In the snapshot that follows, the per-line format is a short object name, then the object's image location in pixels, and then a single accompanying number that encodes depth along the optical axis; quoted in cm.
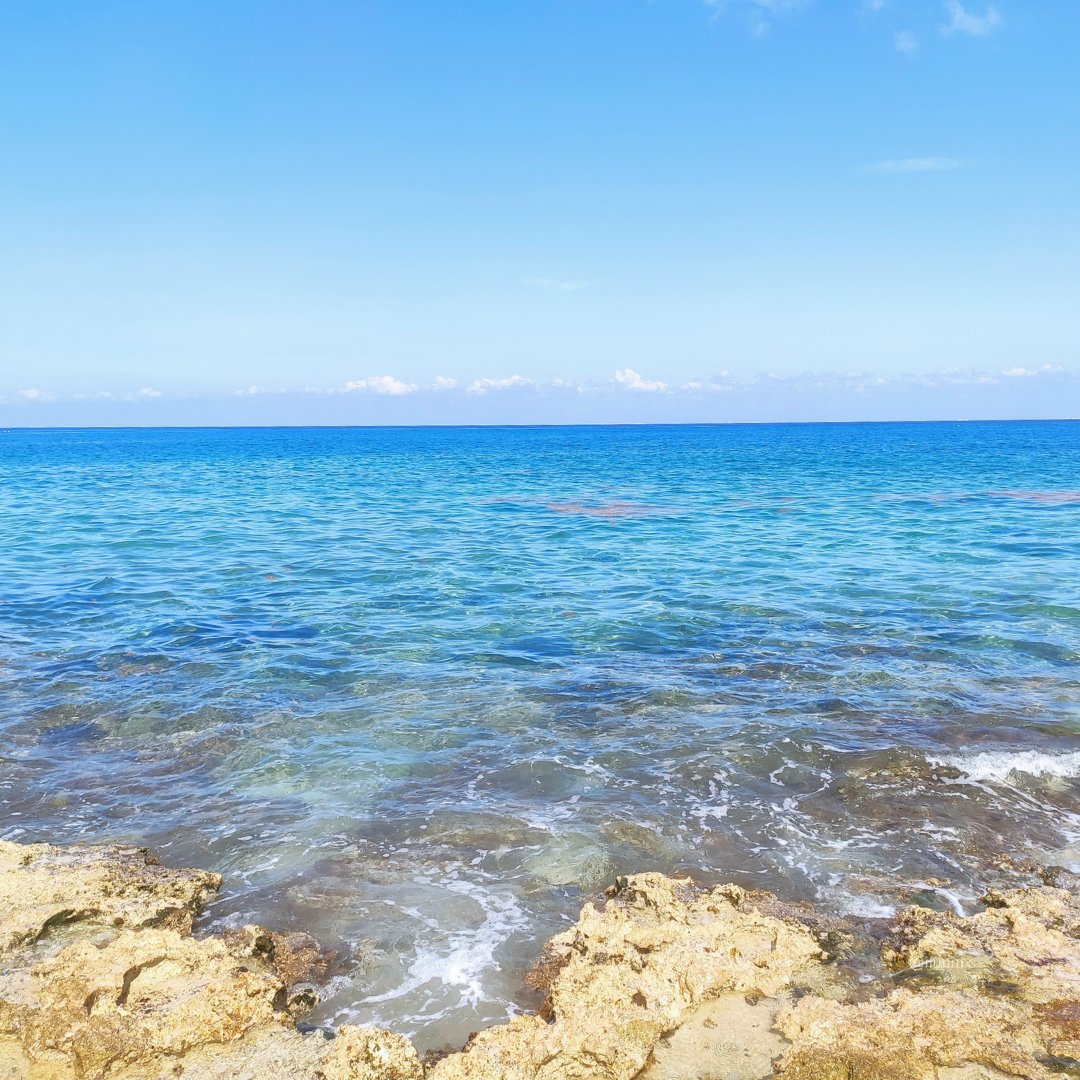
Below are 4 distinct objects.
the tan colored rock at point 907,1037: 444
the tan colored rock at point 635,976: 459
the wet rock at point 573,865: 686
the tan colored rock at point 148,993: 456
